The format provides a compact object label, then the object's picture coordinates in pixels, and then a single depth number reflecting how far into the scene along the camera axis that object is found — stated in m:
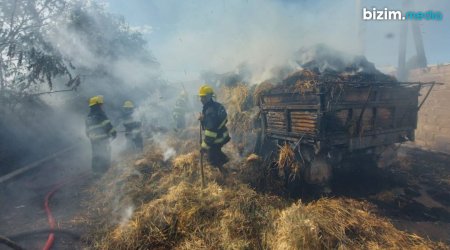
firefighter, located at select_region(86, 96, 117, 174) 7.81
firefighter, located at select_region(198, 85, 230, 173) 6.03
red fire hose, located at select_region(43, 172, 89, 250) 4.26
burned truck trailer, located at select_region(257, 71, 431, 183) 5.25
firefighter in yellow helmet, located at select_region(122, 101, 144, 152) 9.98
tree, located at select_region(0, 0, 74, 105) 8.84
